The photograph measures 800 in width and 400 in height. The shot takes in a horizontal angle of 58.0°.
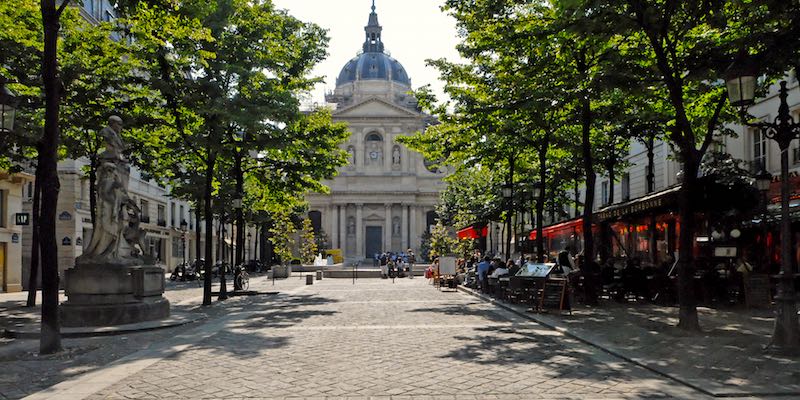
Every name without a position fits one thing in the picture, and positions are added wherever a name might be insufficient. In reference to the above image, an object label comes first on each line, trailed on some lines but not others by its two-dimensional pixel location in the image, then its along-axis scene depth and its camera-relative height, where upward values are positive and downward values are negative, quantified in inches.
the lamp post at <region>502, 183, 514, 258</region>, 1103.1 +72.5
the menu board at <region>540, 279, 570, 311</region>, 647.8 -52.5
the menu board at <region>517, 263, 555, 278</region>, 692.7 -31.9
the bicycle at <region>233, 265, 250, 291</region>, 1093.1 -62.0
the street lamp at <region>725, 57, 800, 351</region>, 394.0 +29.6
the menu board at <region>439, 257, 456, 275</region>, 1207.6 -46.6
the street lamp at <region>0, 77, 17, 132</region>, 464.1 +83.9
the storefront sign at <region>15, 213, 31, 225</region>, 1055.6 +30.8
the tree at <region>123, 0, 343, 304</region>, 798.5 +192.6
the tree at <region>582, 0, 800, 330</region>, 461.1 +134.2
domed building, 3553.2 +238.8
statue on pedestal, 589.0 +26.1
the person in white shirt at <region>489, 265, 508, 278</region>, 919.2 -43.5
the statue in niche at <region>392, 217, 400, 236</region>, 3634.4 +61.7
